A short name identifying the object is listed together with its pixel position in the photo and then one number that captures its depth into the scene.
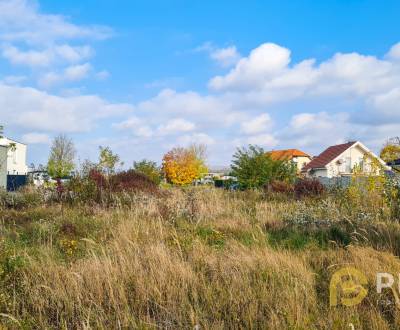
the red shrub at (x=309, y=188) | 14.84
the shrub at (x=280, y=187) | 16.36
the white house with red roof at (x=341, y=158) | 43.94
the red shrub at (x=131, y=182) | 13.43
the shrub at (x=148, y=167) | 28.27
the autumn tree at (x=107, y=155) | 26.09
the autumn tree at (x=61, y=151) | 47.48
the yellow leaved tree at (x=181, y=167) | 56.31
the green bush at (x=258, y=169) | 23.18
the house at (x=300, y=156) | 74.86
